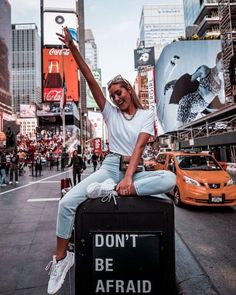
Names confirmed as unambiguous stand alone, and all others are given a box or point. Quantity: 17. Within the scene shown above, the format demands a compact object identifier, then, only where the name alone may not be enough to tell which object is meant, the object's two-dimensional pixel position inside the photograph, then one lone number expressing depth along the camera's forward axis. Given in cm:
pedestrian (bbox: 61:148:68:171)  2597
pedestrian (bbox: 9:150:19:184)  1697
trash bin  208
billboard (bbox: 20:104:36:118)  11325
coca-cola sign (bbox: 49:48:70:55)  7681
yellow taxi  795
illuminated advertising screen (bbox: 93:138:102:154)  4419
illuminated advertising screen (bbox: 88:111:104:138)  17850
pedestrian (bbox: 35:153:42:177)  2296
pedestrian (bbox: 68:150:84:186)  1595
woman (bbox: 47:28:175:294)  215
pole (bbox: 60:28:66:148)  2192
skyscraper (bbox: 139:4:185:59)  17900
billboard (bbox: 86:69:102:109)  14210
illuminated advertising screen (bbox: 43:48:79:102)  7625
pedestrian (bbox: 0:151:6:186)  1541
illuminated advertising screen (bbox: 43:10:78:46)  7988
